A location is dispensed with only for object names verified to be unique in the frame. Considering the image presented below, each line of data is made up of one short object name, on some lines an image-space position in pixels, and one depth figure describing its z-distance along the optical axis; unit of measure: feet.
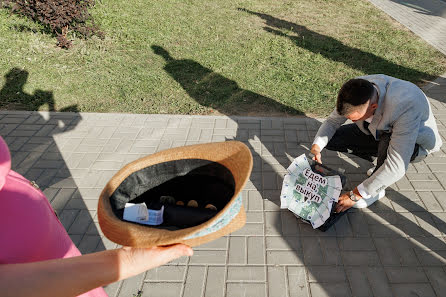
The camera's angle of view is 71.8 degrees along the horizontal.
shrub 21.48
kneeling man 8.41
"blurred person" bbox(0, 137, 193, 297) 2.38
